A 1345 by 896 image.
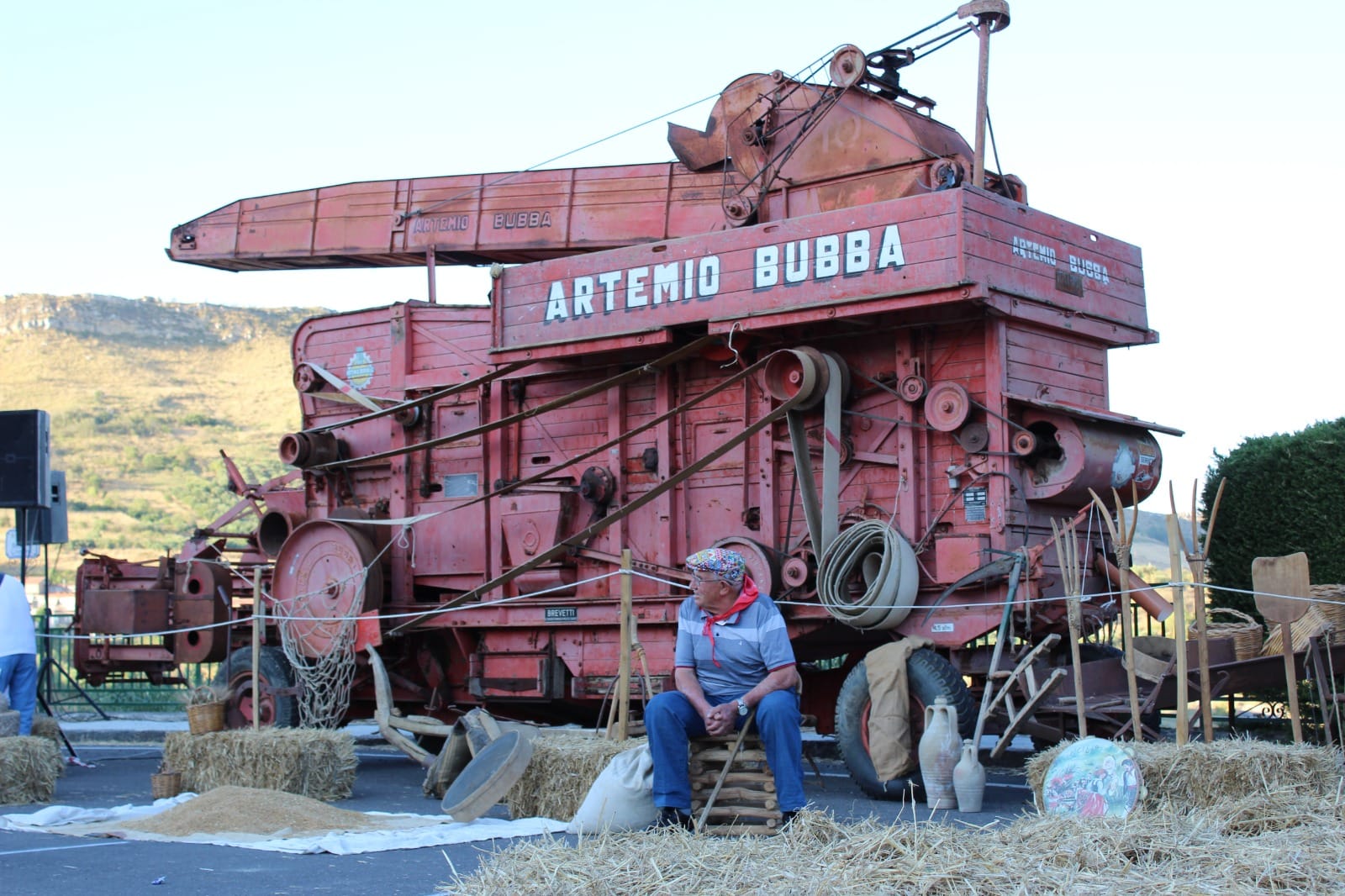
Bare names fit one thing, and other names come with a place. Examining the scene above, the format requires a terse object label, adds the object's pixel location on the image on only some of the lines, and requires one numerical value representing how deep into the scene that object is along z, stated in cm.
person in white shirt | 1248
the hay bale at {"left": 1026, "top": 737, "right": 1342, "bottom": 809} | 765
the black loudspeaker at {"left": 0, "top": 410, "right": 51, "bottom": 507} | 1521
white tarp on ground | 825
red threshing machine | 1119
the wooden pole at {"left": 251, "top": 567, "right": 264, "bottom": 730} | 1136
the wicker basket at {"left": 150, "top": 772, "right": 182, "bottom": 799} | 1056
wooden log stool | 757
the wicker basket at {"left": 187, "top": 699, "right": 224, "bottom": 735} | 1094
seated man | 758
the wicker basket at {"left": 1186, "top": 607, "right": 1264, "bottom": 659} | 1046
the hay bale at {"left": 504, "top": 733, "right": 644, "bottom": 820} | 905
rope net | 1348
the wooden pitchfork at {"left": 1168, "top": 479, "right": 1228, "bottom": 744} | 833
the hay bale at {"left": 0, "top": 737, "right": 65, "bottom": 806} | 1038
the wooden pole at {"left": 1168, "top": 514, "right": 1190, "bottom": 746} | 836
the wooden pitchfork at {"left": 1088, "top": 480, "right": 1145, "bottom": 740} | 848
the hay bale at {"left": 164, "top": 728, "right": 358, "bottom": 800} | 1034
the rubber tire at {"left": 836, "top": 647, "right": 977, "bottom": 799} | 1034
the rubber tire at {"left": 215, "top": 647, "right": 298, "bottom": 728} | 1391
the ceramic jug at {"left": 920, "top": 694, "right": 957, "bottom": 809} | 977
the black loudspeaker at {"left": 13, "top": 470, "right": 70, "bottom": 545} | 1702
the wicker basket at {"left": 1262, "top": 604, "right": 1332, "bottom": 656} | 1016
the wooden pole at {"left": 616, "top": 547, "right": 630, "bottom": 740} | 944
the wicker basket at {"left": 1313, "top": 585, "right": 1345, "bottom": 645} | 1045
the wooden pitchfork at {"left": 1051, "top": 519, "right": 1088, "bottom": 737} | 878
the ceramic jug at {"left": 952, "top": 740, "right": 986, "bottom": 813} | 962
